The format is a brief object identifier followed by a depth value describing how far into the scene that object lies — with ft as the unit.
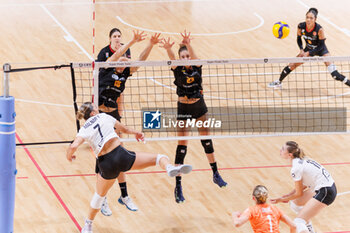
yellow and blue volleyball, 57.93
